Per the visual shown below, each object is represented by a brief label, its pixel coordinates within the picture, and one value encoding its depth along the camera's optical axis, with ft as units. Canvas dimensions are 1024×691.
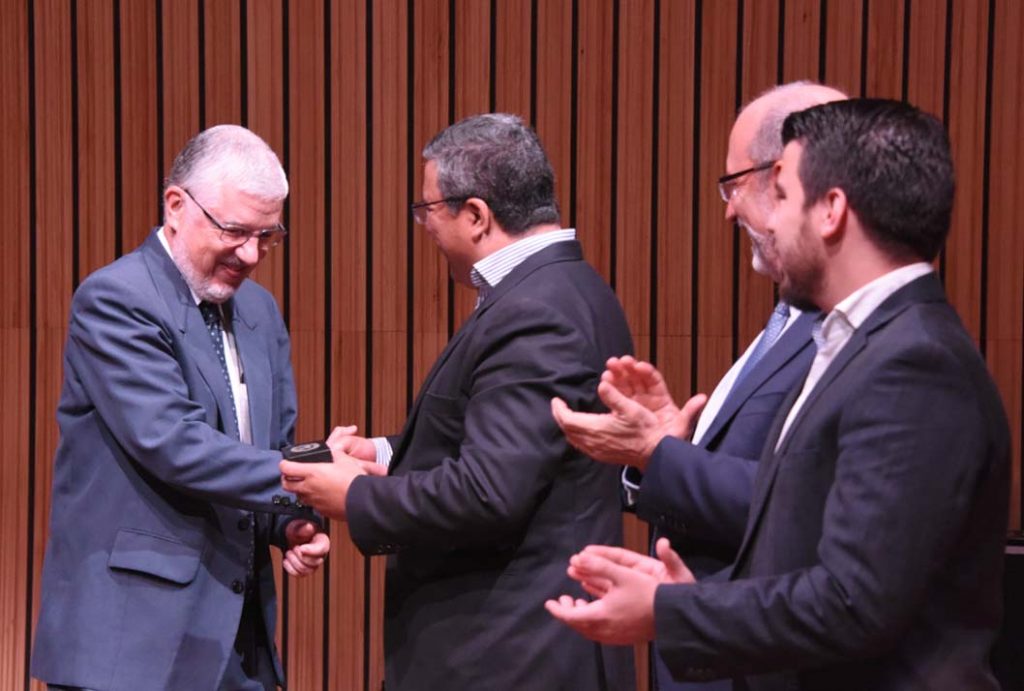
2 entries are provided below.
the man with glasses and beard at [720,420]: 14.07
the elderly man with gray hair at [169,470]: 15.28
